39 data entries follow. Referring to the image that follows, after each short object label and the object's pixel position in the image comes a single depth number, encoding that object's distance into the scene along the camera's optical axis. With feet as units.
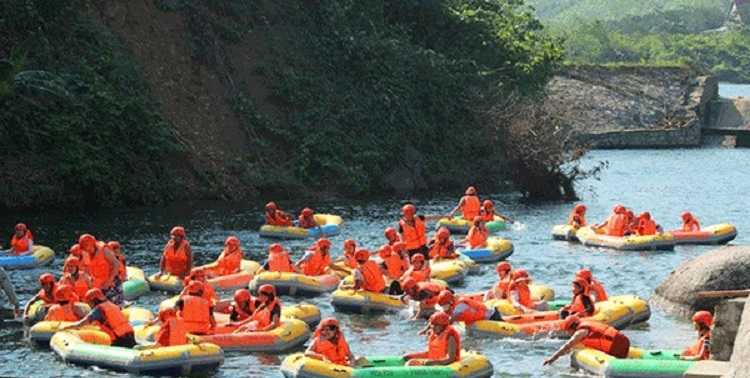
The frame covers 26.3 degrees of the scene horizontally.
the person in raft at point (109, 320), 100.89
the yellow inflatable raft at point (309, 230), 160.45
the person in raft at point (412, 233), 136.05
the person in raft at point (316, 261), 128.67
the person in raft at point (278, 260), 125.59
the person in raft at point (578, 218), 165.48
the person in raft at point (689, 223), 163.22
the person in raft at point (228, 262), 129.39
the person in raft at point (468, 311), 107.86
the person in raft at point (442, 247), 138.10
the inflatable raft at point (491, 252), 146.30
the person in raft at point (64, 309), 105.91
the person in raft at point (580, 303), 108.88
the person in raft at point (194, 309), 101.60
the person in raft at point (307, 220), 164.45
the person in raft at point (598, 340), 95.25
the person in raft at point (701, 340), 92.52
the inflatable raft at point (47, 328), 104.22
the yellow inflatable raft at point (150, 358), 95.04
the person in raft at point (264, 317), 103.45
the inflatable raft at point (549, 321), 108.17
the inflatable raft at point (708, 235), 160.66
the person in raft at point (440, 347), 92.79
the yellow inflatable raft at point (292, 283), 123.85
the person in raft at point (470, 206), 170.60
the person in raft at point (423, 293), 114.52
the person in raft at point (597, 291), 115.24
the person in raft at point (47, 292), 108.88
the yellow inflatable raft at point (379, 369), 90.99
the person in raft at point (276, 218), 161.38
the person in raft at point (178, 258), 125.70
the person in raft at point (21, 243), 137.80
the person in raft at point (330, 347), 92.38
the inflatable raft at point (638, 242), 156.46
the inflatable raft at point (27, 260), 136.67
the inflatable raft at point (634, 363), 91.30
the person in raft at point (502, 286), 116.37
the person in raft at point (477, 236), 148.25
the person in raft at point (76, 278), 110.92
